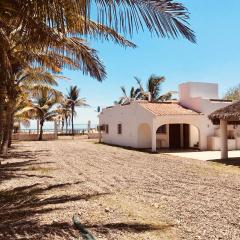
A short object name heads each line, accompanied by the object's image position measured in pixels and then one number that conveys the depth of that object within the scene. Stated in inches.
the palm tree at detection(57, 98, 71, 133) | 1125.2
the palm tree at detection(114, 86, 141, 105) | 1291.2
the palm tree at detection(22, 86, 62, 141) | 1044.4
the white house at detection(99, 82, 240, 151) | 647.4
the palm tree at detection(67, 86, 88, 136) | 1400.6
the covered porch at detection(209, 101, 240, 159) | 458.4
